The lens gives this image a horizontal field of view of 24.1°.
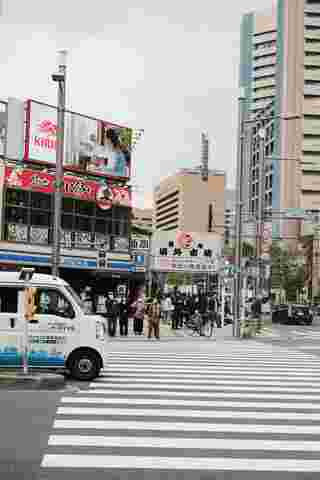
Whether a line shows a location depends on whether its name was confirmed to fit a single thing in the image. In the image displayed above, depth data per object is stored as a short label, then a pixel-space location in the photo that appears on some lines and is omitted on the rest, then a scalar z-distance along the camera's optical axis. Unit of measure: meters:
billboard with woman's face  37.25
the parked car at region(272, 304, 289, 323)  54.12
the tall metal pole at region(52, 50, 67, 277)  23.77
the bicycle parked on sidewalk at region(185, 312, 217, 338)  31.48
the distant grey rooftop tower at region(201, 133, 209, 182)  33.41
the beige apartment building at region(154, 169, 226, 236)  141.62
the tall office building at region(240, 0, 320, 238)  121.19
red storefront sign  35.91
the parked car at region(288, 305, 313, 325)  53.25
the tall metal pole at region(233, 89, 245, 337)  31.61
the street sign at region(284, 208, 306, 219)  39.17
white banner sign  38.56
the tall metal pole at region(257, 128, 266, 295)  36.12
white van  13.80
